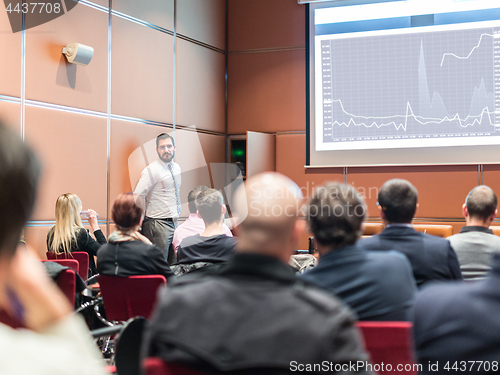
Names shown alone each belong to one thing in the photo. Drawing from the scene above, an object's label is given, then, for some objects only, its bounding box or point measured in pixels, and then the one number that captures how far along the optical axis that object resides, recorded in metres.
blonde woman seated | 3.69
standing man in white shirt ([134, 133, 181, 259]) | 5.35
